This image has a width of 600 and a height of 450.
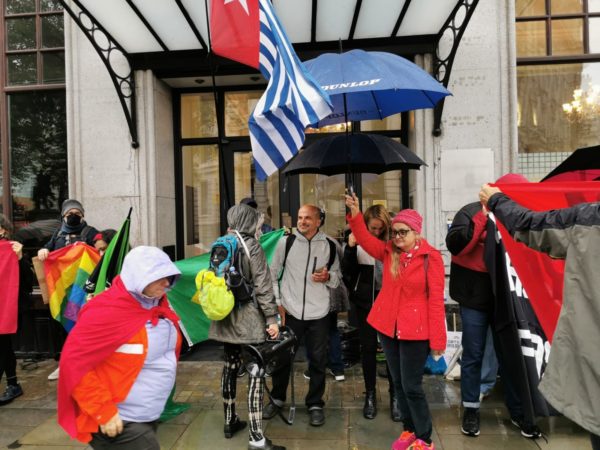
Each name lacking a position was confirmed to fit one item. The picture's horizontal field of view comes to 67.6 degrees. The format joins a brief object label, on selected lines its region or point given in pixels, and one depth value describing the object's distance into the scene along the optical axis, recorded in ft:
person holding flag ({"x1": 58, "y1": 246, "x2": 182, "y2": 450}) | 7.36
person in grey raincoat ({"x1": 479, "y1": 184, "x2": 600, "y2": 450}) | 6.51
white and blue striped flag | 9.72
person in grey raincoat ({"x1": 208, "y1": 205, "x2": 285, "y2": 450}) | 11.80
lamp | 20.85
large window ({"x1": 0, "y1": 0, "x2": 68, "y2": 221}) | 22.48
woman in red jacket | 10.74
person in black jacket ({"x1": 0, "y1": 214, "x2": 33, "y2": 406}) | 15.87
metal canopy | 17.37
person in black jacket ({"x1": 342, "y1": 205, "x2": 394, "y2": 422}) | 13.88
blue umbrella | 11.16
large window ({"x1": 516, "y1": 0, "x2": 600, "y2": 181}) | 20.68
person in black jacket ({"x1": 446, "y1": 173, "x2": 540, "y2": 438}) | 12.55
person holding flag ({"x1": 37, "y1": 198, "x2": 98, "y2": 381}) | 17.83
